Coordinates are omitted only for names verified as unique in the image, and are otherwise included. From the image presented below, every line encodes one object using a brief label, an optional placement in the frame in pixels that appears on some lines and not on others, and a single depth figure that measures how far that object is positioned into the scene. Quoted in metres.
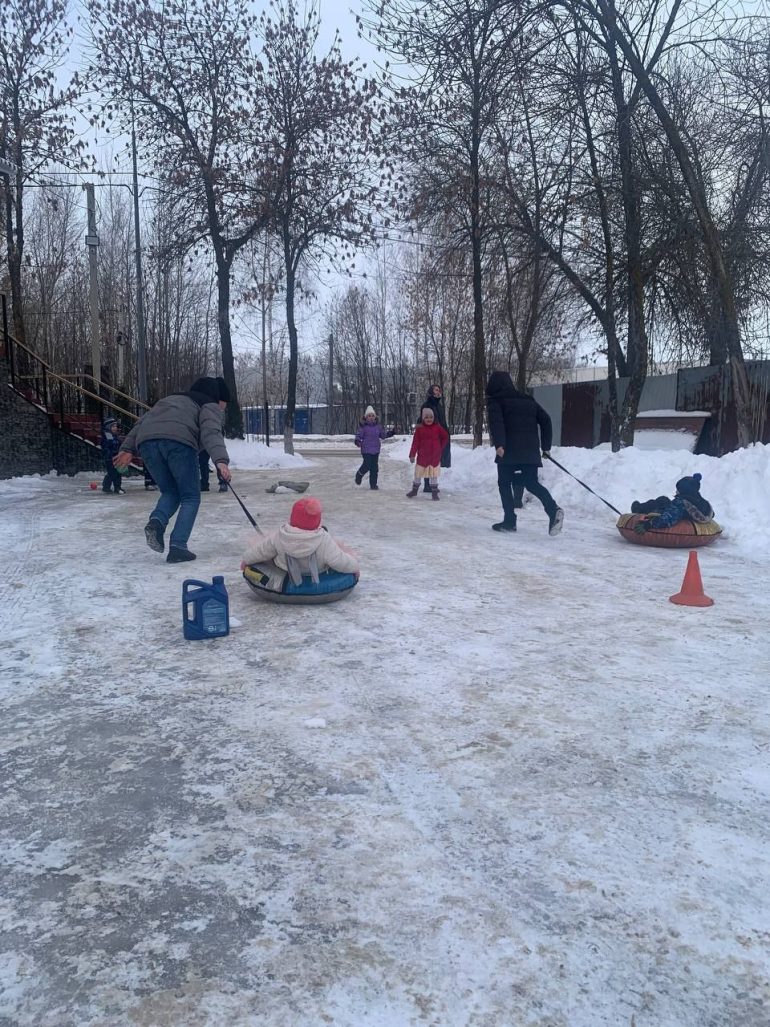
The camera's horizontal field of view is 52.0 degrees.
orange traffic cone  5.81
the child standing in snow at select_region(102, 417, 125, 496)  14.05
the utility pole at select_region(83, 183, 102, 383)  23.42
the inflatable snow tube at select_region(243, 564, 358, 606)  5.78
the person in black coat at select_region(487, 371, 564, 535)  9.23
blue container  4.93
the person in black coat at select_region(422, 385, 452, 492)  13.51
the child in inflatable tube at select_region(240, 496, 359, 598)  5.68
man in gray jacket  7.22
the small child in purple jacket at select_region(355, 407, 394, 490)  14.72
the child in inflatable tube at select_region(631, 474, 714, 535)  8.13
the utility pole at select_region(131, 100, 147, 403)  25.53
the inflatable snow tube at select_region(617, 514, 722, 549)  8.08
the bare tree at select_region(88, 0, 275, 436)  22.06
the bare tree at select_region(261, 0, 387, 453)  22.80
